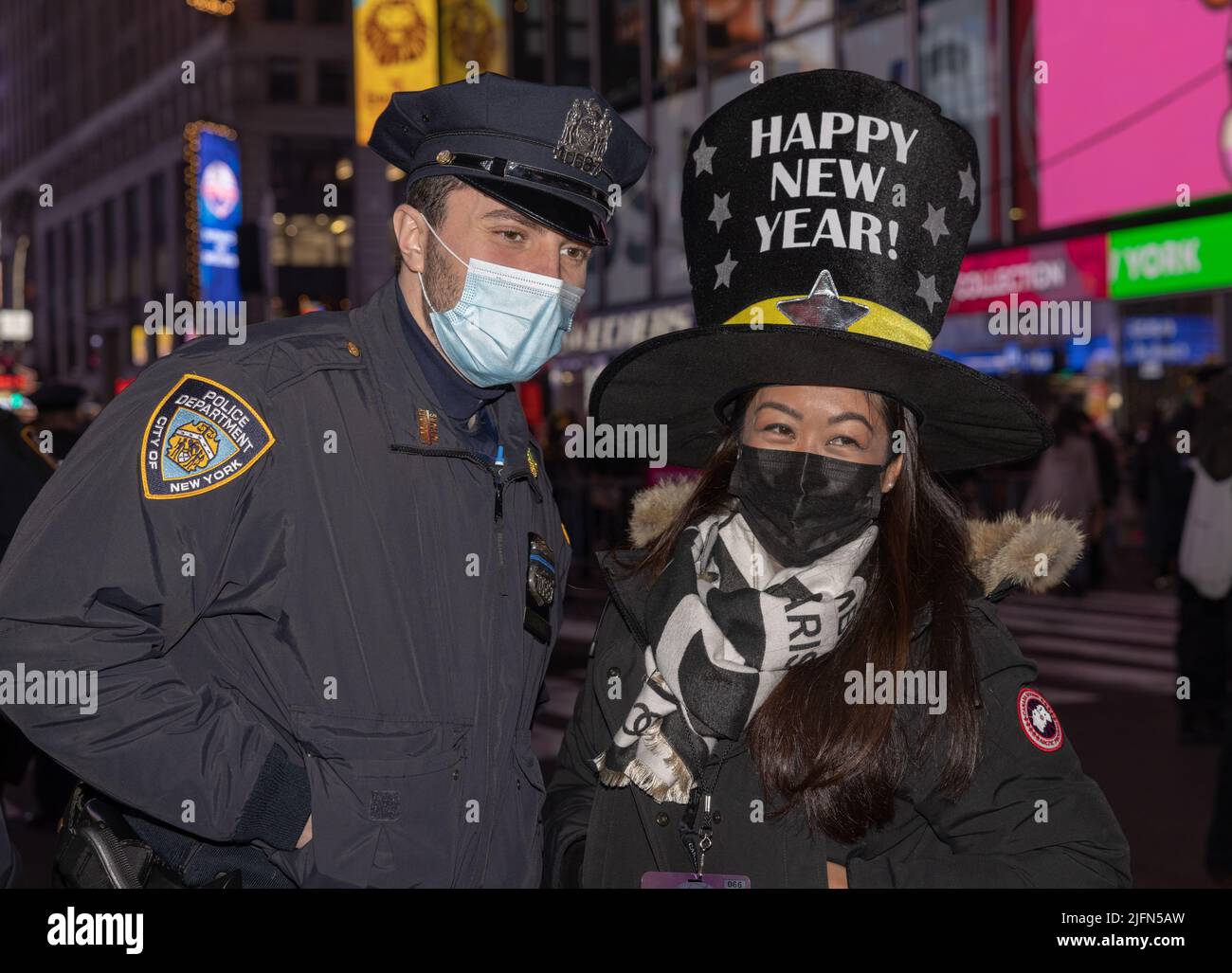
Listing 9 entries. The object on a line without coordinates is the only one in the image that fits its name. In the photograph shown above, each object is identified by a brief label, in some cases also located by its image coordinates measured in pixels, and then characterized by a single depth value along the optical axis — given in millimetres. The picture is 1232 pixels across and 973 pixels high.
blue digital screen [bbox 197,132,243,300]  33219
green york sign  14141
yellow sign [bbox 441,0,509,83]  28422
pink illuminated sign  15016
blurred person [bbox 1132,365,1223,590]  9977
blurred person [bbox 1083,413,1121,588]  15078
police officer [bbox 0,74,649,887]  2336
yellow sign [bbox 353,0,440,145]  27891
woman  2592
